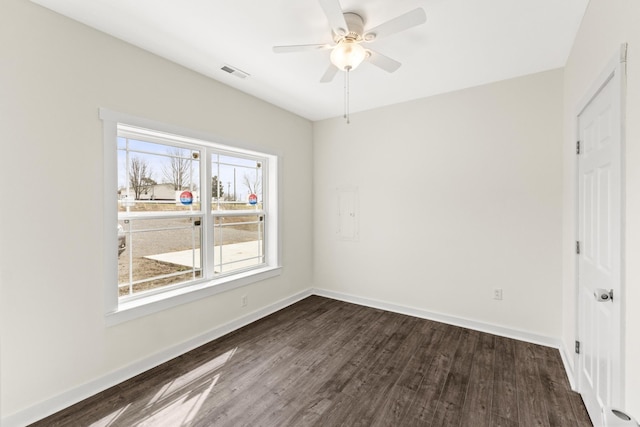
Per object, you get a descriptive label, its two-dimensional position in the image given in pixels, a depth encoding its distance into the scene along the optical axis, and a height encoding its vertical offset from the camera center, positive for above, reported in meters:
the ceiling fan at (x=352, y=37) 1.59 +1.16
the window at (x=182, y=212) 2.38 +0.00
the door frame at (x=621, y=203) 1.28 +0.04
